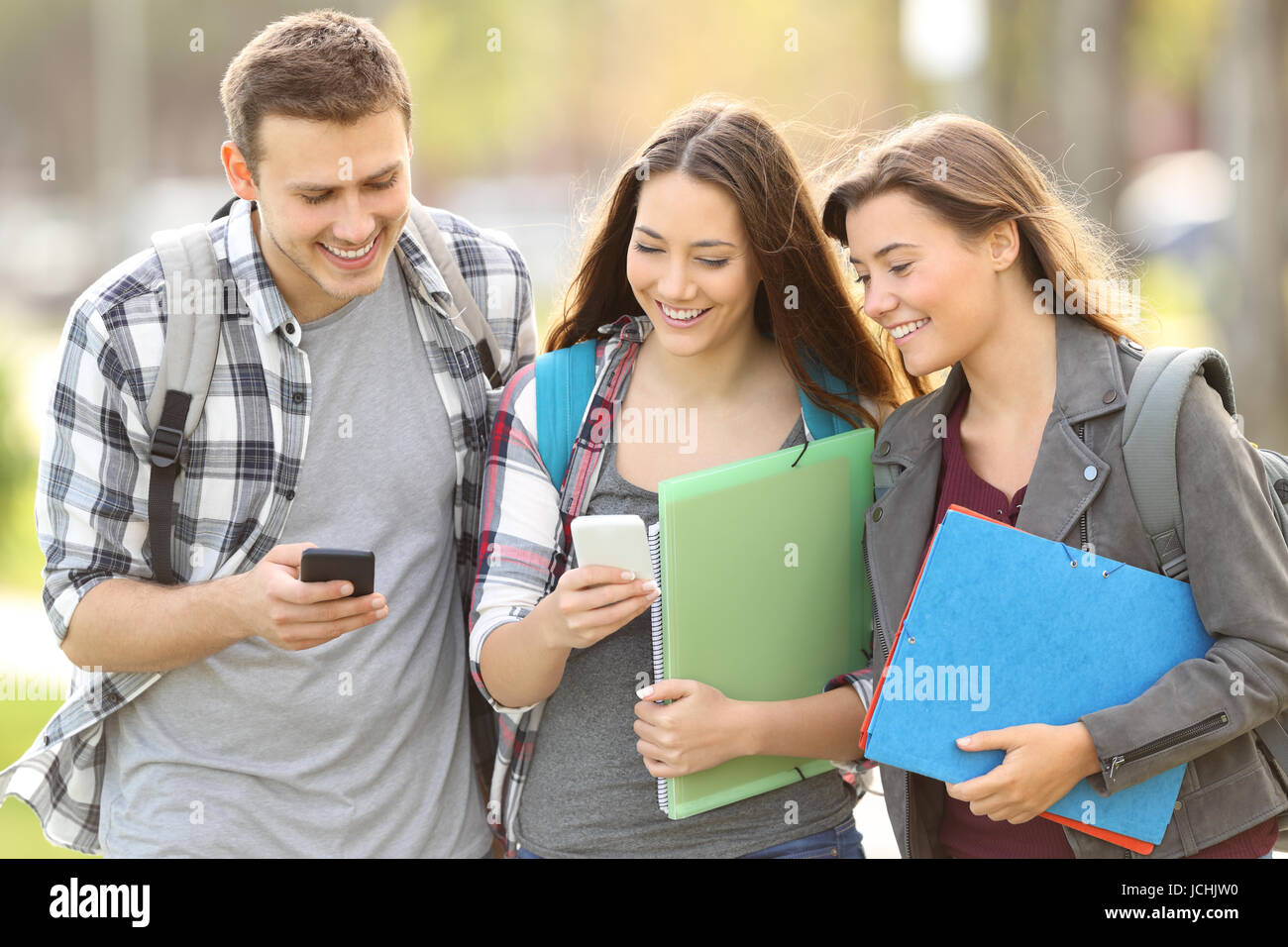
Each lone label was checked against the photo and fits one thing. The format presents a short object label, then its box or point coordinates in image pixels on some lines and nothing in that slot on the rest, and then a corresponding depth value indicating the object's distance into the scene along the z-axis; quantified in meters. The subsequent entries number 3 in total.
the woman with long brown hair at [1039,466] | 2.16
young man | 2.54
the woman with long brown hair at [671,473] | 2.49
